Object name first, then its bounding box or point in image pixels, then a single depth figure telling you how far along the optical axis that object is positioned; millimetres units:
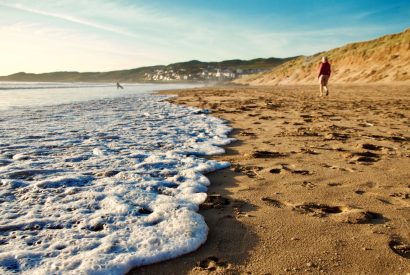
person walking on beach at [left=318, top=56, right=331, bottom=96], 14812
